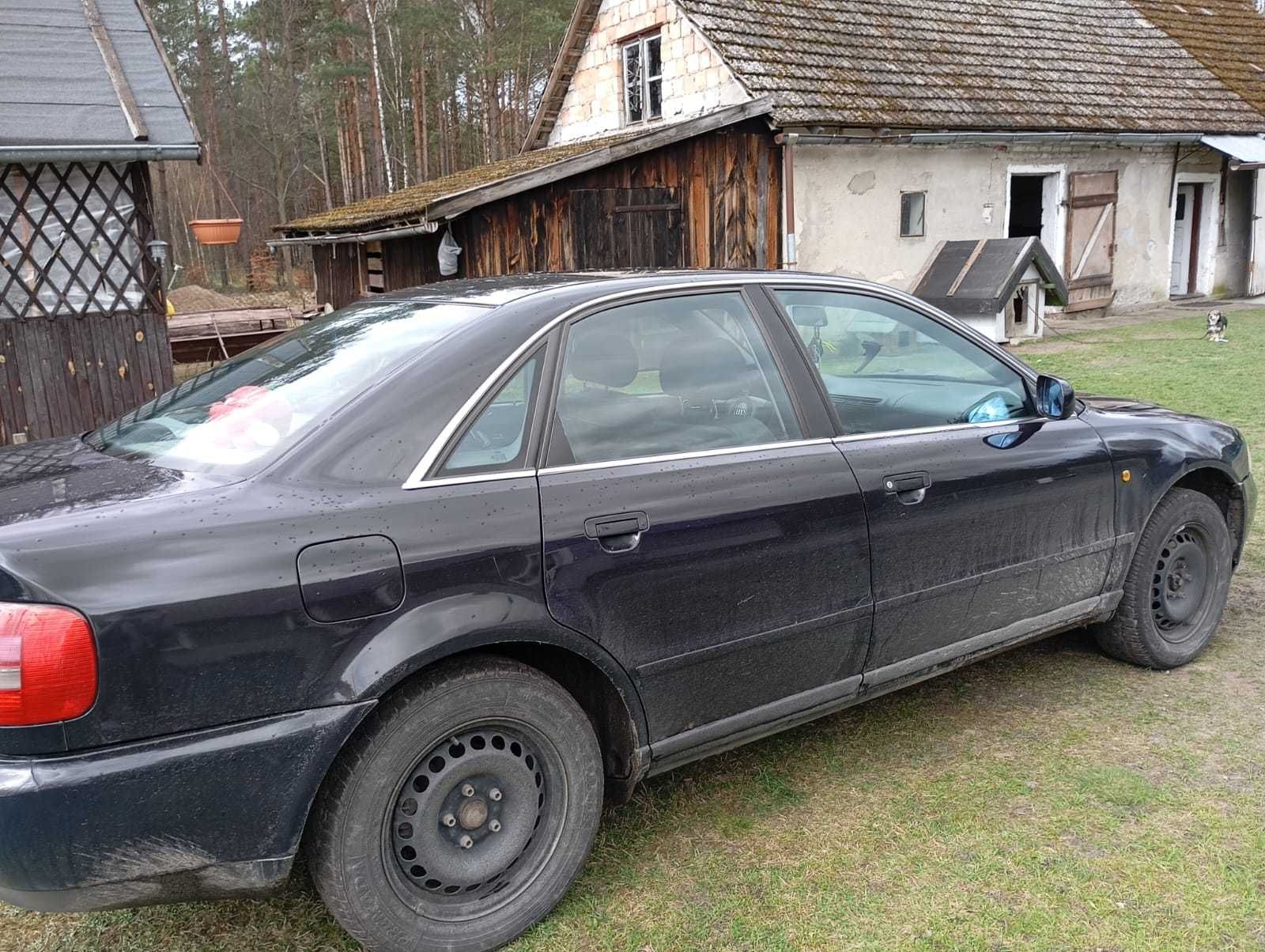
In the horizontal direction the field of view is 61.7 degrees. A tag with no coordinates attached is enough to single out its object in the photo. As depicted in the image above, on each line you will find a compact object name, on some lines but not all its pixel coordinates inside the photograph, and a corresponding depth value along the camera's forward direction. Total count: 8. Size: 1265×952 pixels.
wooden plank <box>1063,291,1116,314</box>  17.94
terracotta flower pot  16.97
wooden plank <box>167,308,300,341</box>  15.26
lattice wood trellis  9.52
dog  13.88
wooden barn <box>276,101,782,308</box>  12.91
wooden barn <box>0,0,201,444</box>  9.41
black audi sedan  2.18
